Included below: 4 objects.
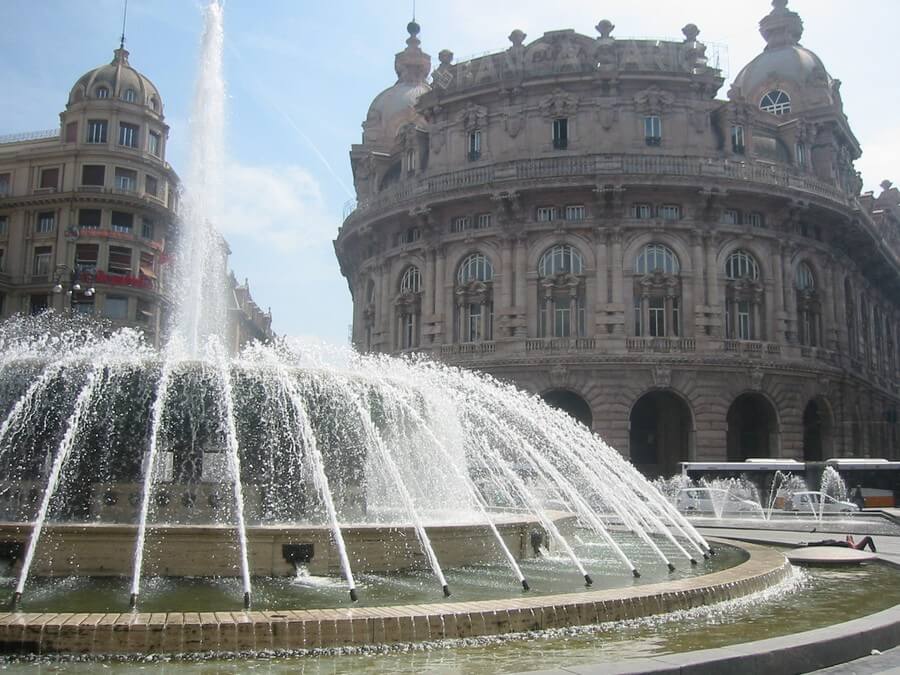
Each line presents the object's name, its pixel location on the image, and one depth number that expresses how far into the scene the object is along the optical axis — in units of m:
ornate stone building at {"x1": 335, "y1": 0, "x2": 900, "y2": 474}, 39.44
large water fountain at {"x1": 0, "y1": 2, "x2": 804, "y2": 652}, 8.56
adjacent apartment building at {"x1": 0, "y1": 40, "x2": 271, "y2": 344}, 52.47
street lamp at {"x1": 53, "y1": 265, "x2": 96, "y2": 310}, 49.13
